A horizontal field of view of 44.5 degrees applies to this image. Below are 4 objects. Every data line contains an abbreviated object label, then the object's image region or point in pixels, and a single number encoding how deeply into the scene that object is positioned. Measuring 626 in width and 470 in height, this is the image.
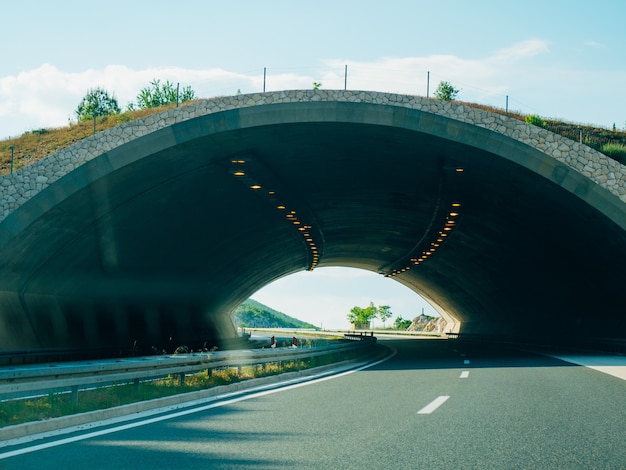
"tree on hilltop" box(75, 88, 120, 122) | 94.88
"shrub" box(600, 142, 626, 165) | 30.94
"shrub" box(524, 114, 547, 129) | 33.94
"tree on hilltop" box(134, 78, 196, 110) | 93.99
